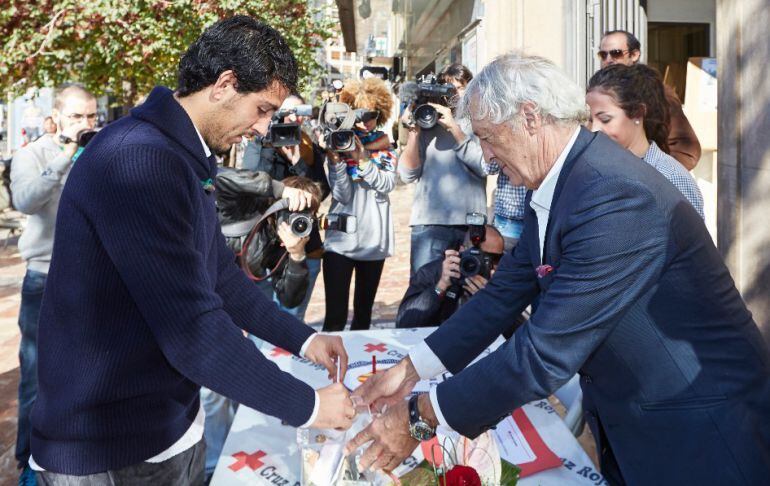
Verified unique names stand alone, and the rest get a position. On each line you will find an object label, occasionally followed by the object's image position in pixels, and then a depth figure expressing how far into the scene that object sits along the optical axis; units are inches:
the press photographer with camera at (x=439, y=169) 191.5
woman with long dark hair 131.0
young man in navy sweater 67.3
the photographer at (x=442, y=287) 138.0
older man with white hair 71.2
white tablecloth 79.9
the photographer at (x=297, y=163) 175.0
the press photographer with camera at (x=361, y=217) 188.1
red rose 66.3
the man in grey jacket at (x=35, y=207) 154.9
